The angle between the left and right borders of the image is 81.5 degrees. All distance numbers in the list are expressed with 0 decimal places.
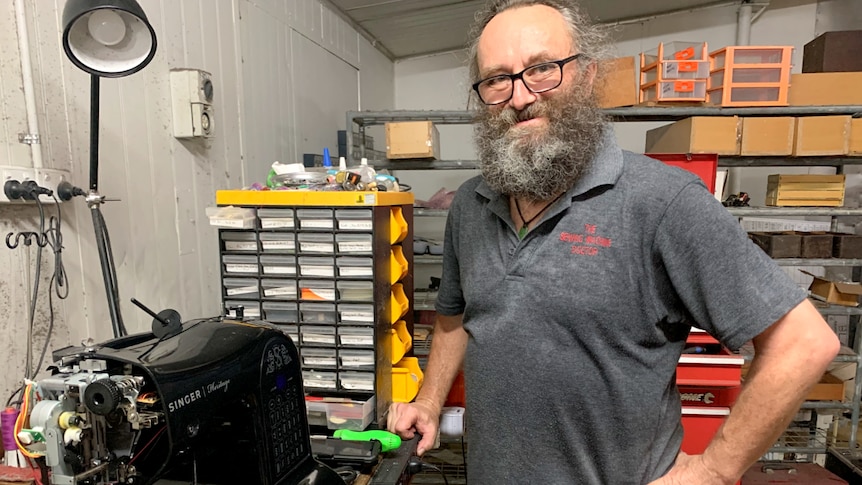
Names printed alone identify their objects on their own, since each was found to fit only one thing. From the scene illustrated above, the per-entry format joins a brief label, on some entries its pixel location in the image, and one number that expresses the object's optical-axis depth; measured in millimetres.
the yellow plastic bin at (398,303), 1460
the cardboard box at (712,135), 2375
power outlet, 1015
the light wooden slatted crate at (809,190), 2527
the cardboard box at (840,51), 2504
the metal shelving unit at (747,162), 2455
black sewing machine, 669
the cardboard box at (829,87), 2463
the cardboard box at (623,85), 2502
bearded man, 821
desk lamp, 869
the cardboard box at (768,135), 2395
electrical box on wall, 1519
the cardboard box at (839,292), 2547
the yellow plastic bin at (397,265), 1450
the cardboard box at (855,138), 2391
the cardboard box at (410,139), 2418
